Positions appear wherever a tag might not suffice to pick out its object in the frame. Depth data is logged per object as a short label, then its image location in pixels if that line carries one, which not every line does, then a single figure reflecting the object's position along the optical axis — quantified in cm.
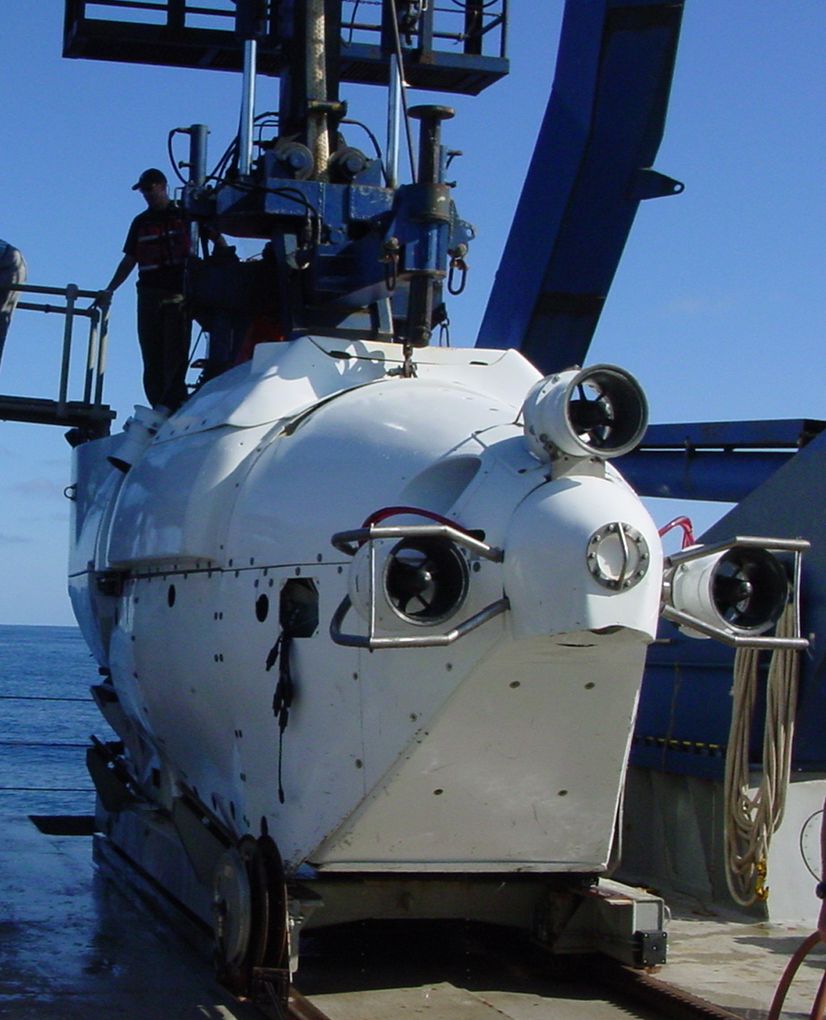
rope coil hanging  705
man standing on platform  1031
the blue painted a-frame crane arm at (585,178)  1109
